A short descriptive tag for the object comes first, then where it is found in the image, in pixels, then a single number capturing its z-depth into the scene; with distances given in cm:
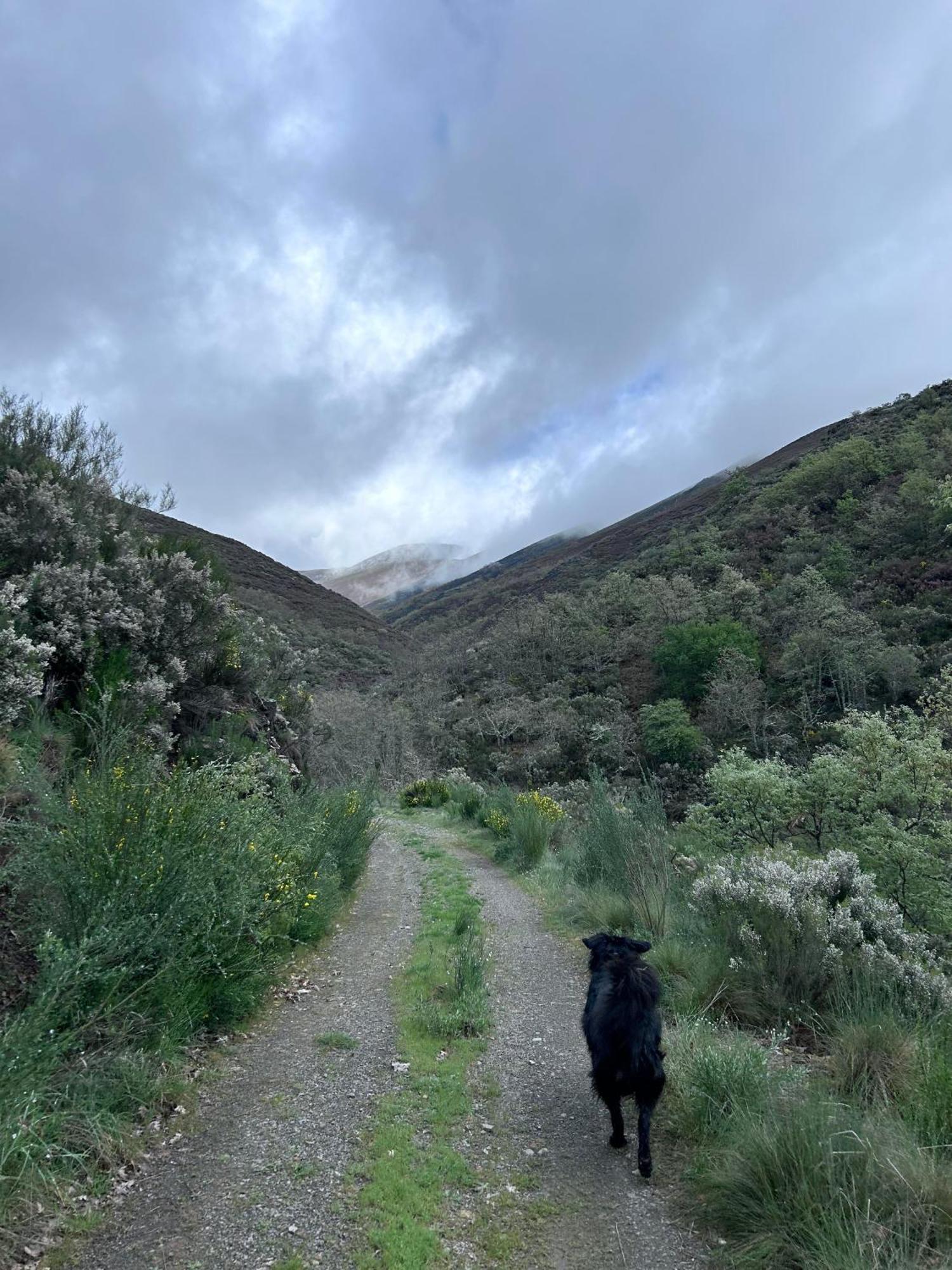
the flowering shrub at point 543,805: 1312
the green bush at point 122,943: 293
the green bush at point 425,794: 2065
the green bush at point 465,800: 1669
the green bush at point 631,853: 686
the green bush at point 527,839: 1109
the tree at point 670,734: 2581
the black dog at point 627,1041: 329
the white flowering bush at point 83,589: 704
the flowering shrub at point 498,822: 1355
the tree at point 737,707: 2659
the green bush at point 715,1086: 331
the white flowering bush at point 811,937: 457
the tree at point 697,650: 3108
